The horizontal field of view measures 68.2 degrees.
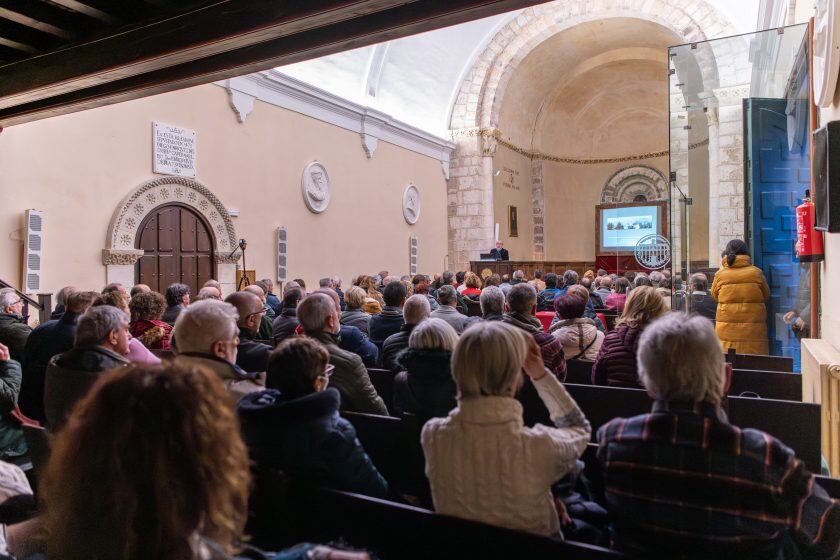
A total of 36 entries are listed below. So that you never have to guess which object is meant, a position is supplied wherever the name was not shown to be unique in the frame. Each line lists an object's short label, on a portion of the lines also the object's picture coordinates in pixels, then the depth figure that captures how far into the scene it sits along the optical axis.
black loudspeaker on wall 3.34
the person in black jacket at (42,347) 3.37
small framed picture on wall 16.55
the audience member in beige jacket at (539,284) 9.56
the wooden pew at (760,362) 4.23
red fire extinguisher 4.28
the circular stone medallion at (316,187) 10.45
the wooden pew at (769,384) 3.51
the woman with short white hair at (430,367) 2.69
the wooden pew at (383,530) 1.51
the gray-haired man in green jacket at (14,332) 4.19
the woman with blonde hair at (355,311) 5.04
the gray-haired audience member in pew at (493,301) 4.14
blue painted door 6.04
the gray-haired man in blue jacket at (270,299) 7.04
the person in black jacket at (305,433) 1.99
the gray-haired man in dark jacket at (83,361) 2.63
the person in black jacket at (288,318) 4.61
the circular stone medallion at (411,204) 13.42
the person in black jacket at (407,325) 3.94
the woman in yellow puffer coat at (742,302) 5.35
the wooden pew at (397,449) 2.56
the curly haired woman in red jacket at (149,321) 4.09
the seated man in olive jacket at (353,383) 3.07
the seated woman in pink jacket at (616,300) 6.84
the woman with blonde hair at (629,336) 3.33
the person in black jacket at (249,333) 3.50
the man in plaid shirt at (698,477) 1.50
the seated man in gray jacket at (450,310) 4.51
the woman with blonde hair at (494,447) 1.72
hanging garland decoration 14.73
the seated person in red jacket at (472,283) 7.75
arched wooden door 8.03
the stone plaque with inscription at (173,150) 8.02
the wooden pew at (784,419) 2.57
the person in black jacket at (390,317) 4.80
